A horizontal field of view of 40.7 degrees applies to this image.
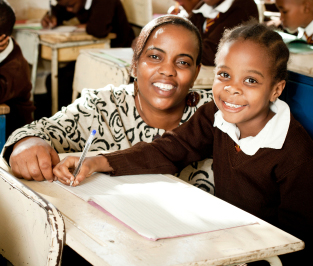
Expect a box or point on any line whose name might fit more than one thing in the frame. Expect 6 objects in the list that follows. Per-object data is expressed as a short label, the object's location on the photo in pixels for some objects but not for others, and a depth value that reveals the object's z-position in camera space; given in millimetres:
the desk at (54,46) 3453
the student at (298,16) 2765
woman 1539
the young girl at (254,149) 1186
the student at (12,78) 2369
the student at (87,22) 3750
